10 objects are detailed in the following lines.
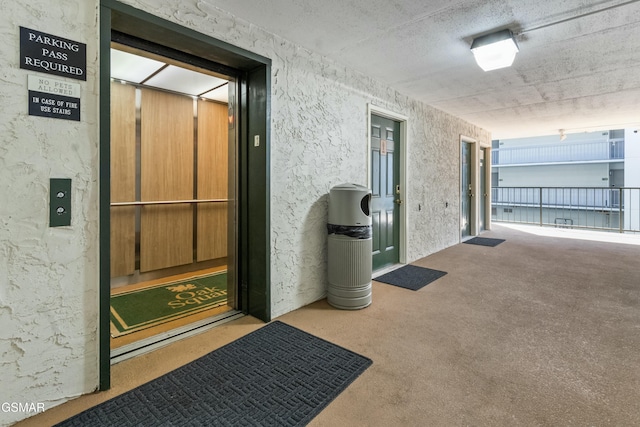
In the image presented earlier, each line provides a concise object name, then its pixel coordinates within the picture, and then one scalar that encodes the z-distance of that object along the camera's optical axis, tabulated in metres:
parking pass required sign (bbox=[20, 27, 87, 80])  1.48
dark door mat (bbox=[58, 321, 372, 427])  1.50
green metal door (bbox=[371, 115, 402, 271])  3.97
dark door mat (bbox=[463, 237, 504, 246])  6.10
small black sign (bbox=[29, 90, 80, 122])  1.50
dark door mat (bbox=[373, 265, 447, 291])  3.62
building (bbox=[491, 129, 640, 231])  11.57
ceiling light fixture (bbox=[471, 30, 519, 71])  2.56
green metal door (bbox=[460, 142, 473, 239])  6.54
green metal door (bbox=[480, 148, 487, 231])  7.65
